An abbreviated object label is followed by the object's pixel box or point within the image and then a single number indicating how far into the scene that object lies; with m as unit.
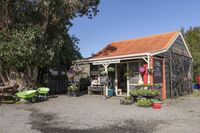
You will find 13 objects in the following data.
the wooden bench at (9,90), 7.77
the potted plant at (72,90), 9.77
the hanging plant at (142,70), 8.69
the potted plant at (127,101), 7.48
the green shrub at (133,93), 7.66
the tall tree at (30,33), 8.28
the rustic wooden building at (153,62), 8.80
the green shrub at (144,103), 6.93
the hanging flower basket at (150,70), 8.42
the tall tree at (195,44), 15.79
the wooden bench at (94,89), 10.55
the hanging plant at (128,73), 9.65
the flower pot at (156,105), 6.69
